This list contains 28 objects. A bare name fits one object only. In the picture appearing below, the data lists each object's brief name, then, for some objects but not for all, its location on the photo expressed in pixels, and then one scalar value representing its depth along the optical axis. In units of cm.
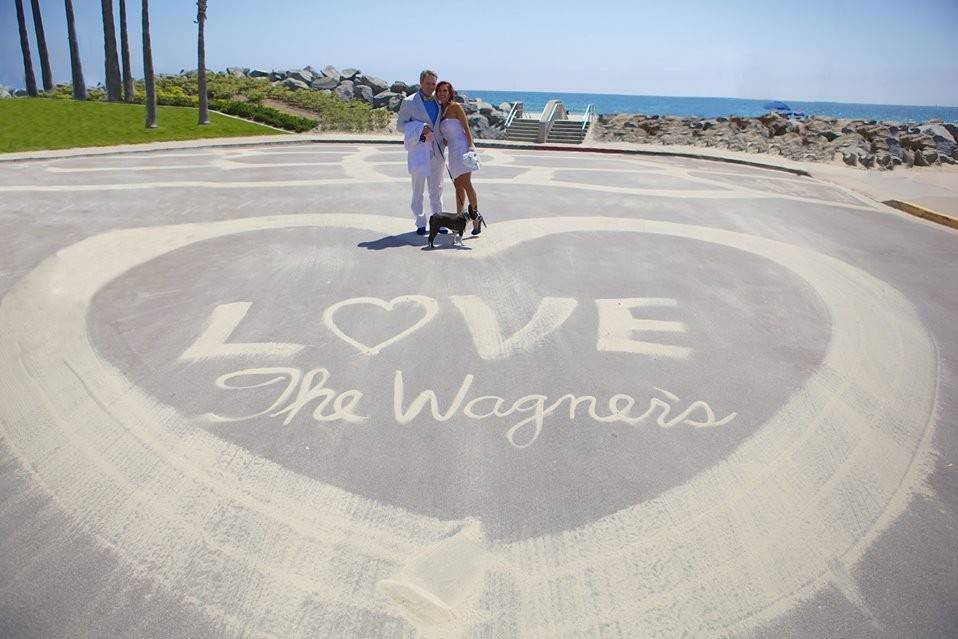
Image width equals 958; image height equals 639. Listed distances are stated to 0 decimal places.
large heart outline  279
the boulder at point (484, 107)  3421
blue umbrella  5309
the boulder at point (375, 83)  3750
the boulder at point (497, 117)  3311
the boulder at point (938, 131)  2292
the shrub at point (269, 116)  2400
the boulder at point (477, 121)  3133
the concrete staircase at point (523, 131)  2745
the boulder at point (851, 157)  1886
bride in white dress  795
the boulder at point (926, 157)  1923
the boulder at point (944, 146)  2127
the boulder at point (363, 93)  3584
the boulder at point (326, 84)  3759
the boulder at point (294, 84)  3715
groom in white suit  789
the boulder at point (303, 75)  3965
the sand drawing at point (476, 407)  416
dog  774
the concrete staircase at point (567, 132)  2697
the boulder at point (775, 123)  2610
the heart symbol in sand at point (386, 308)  515
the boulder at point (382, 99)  3531
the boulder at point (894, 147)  1973
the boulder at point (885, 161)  1853
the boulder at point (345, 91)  3578
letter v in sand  517
